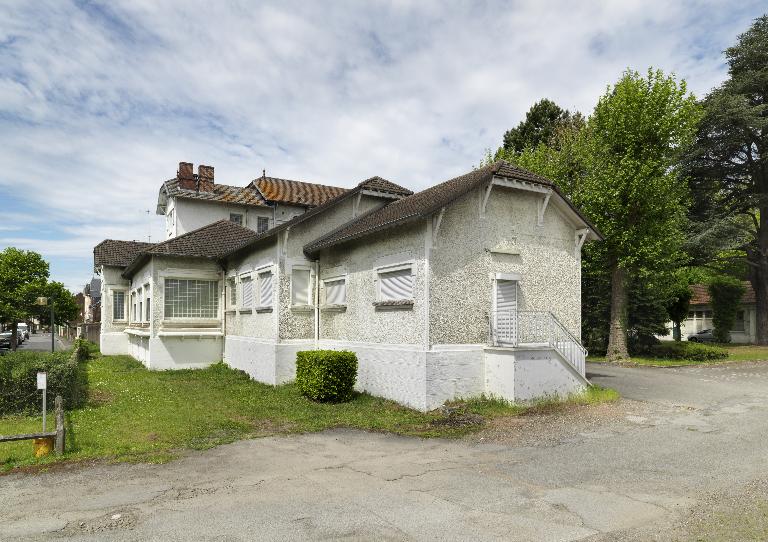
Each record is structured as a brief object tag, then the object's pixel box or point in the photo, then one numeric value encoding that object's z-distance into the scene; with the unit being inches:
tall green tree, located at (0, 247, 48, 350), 1675.7
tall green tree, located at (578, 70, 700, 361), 903.7
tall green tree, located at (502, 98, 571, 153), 1508.4
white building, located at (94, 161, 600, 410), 502.9
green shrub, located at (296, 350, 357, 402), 534.0
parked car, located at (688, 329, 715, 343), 1649.2
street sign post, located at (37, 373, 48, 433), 379.9
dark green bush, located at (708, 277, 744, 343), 1512.1
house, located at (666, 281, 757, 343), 1594.5
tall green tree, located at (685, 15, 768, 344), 1164.5
